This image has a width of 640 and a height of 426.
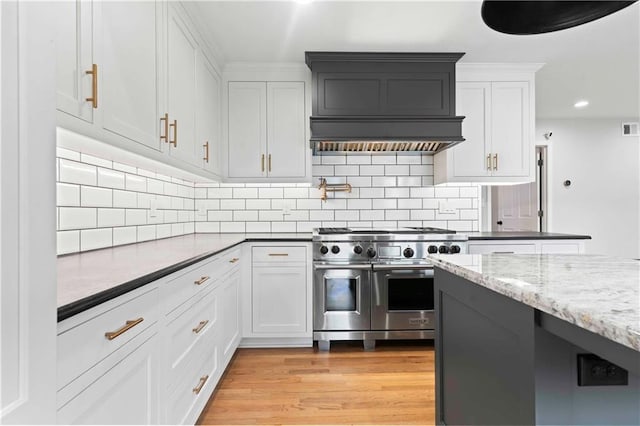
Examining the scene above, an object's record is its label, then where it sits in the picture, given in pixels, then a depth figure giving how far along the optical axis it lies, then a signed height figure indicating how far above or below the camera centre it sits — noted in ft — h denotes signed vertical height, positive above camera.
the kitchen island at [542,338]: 2.21 -1.08
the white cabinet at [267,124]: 9.93 +2.64
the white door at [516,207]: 17.70 +0.30
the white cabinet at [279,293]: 9.00 -2.15
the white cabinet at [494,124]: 10.07 +2.66
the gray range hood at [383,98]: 9.32 +3.25
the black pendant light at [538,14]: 3.37 +2.06
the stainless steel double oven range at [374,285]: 8.97 -1.93
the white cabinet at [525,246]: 9.21 -0.93
